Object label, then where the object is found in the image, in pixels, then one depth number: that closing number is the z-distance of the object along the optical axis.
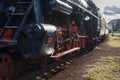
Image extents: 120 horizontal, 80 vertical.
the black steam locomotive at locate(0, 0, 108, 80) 2.86
